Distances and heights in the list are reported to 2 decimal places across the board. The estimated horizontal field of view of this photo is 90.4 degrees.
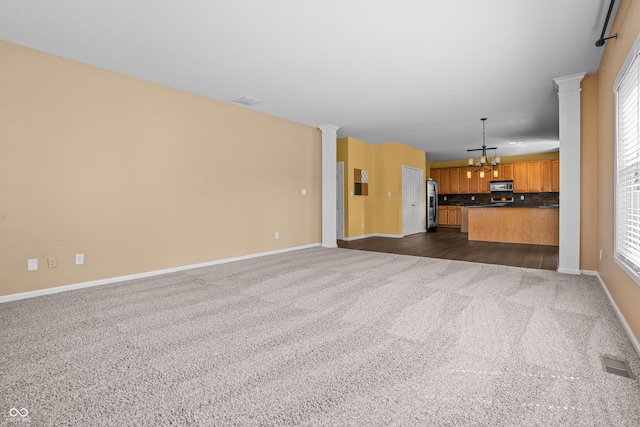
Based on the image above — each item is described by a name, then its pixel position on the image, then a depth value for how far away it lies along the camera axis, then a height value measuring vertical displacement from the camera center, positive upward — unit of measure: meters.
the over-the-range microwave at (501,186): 10.47 +0.65
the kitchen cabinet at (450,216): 11.41 -0.37
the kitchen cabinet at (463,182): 11.27 +0.84
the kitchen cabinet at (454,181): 11.48 +0.90
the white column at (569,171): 4.12 +0.44
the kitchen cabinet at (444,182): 11.71 +0.88
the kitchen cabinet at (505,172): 10.52 +1.11
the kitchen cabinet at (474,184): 11.06 +0.76
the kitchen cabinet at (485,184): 10.98 +0.74
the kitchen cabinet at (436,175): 11.90 +1.17
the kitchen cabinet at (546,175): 9.90 +0.93
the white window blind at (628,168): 2.22 +0.28
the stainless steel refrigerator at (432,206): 10.32 +0.00
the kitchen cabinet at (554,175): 9.69 +0.91
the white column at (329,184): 6.75 +0.49
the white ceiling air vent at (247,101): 4.96 +1.71
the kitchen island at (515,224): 6.81 -0.43
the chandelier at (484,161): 7.20 +1.01
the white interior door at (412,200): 8.70 +0.17
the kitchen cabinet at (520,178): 10.27 +0.88
